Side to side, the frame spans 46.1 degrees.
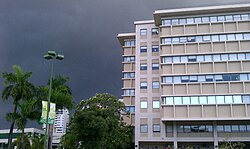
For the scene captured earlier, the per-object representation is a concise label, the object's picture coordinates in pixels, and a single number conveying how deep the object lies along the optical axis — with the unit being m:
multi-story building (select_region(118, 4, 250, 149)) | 51.12
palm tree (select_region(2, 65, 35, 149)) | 33.28
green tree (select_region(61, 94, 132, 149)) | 37.56
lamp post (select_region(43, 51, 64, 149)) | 23.38
